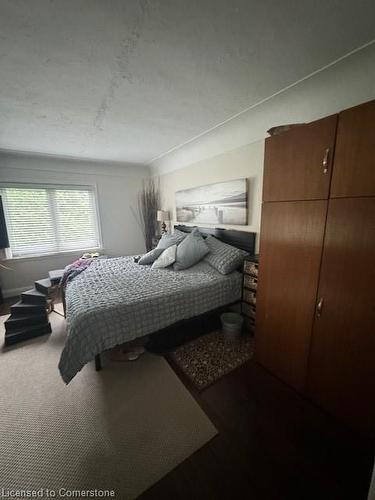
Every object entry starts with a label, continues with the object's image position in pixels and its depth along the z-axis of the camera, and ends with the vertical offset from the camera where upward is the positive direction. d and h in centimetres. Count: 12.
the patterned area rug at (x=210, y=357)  184 -148
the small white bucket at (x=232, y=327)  226 -130
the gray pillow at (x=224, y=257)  252 -60
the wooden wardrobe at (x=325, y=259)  119 -34
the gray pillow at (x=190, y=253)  278 -59
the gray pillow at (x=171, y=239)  332 -48
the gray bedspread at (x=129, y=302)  165 -88
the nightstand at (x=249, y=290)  224 -92
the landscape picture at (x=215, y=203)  272 +10
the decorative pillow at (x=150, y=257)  316 -73
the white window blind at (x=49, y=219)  366 -14
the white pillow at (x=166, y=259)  288 -69
